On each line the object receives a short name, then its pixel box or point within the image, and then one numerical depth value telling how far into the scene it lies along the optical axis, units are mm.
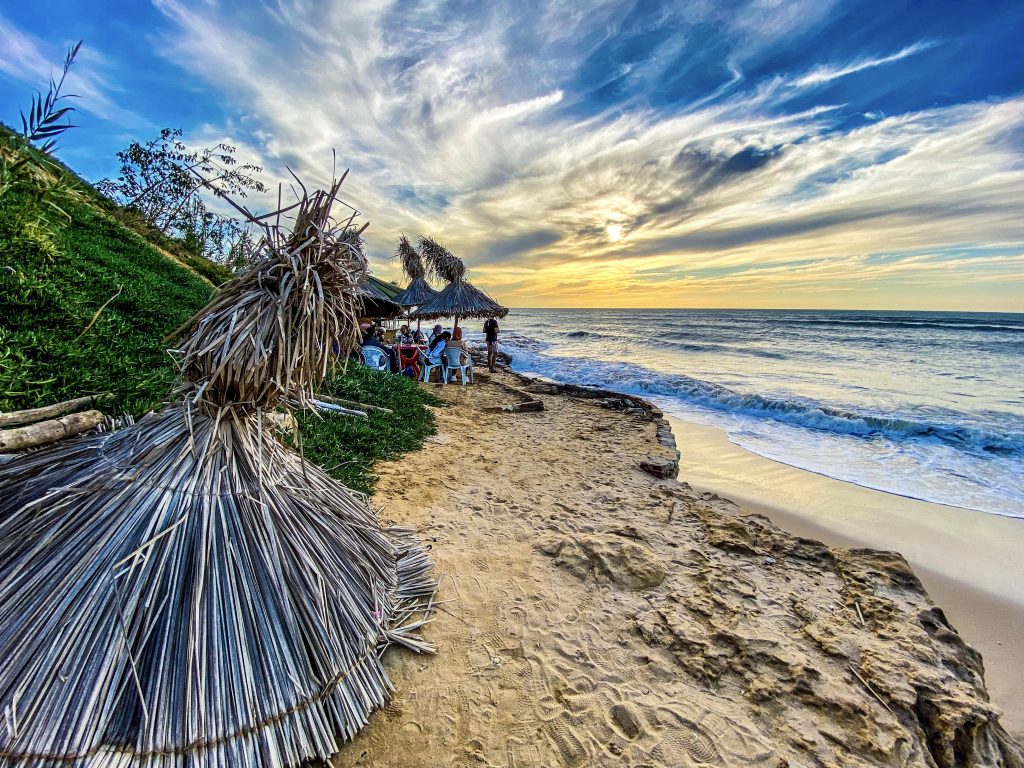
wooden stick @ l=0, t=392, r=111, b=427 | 1744
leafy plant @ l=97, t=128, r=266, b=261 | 11609
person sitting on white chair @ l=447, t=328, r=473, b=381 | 10711
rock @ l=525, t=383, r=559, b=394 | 10867
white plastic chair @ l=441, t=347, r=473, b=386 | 10789
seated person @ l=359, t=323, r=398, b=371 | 10437
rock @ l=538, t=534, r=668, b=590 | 3080
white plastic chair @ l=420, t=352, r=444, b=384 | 11041
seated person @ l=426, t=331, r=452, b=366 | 10898
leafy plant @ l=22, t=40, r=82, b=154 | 2074
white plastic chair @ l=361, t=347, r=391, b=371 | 9969
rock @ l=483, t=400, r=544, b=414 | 8547
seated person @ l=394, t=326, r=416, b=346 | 14294
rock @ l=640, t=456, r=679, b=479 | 5278
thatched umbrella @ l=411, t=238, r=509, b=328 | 13609
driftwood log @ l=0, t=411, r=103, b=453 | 1644
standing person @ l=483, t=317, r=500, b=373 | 13656
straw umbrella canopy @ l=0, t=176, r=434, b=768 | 1298
